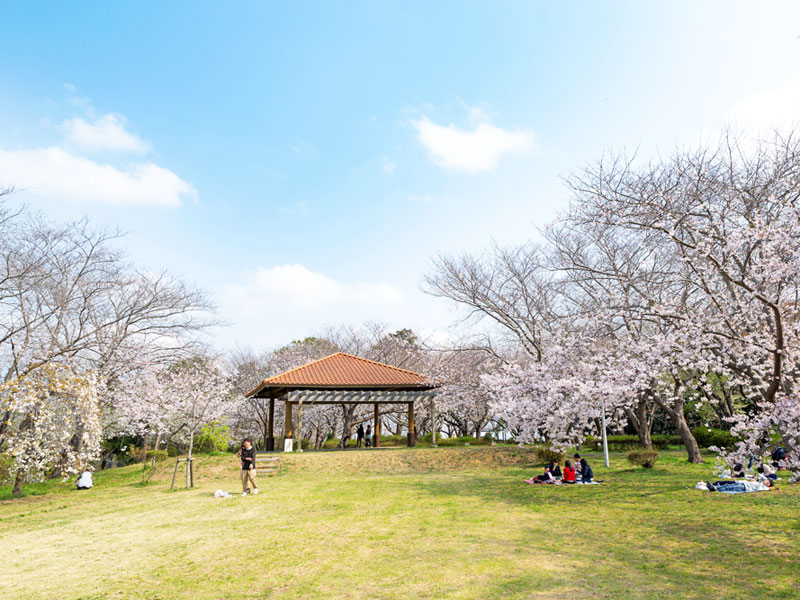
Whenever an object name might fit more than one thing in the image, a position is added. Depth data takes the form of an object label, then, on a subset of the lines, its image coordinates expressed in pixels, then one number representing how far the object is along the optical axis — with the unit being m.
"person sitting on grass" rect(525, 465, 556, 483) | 13.30
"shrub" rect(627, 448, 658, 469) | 15.41
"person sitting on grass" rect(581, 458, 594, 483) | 12.97
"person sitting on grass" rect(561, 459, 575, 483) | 12.97
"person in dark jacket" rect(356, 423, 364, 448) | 28.24
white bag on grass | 16.31
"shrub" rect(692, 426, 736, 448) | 21.52
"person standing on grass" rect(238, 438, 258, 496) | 12.91
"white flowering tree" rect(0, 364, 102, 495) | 12.37
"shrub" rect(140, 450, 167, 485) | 17.75
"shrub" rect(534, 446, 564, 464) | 16.95
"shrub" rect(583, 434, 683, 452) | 23.84
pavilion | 21.42
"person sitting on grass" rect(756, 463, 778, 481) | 10.54
